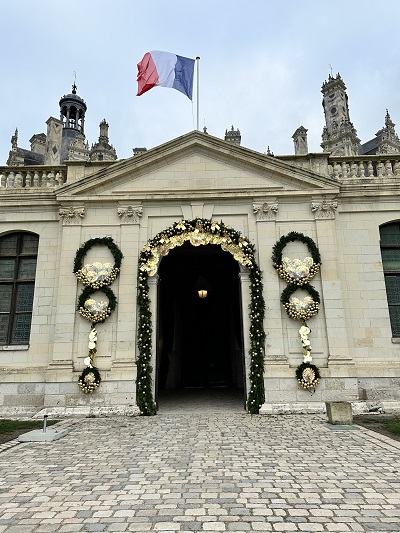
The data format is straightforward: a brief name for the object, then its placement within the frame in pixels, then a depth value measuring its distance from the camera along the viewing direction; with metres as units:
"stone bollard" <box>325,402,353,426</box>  8.03
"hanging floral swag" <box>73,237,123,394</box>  9.98
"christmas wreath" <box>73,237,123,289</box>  10.56
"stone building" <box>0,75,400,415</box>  9.99
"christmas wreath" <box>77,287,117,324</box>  10.30
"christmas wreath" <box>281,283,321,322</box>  10.16
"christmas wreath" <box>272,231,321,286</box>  10.42
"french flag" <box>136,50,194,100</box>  12.10
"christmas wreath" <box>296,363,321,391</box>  9.67
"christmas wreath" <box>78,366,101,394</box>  9.79
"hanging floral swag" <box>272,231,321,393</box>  9.80
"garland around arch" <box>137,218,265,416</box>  9.82
